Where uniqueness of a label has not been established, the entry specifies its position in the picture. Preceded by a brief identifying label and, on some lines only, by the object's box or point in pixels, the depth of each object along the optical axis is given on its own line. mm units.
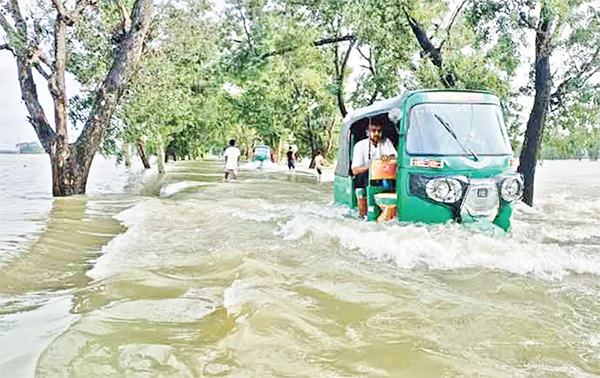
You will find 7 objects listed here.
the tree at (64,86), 14164
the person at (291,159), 36062
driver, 9289
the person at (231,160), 24000
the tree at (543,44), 13281
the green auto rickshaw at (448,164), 7691
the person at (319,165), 27188
